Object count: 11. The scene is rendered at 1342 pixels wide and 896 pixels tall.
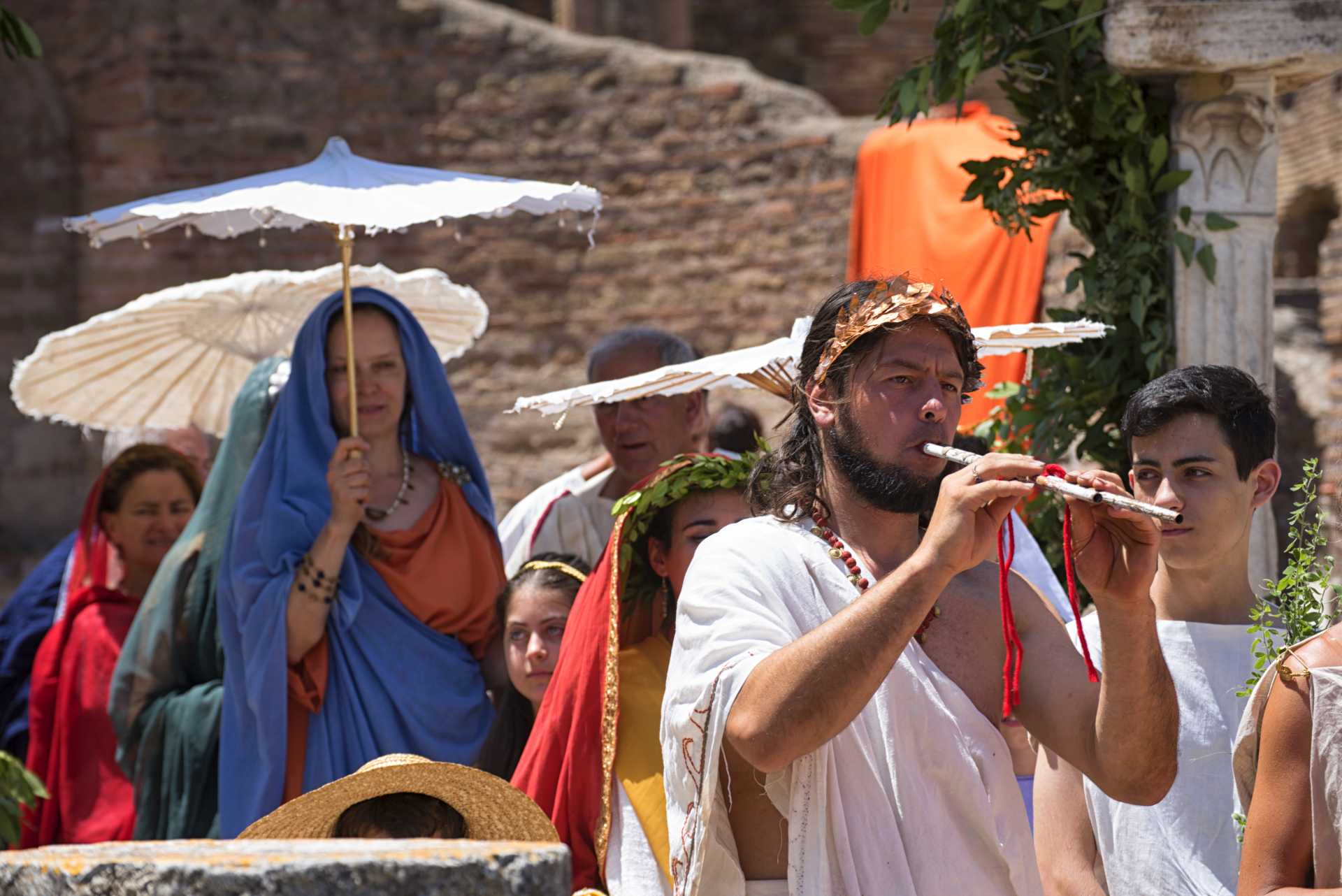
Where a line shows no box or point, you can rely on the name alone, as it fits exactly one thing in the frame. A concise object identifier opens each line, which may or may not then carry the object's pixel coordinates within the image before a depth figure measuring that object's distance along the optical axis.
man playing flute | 4.53
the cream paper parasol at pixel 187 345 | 10.33
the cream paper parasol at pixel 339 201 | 8.27
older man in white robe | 9.27
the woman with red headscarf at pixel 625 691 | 6.38
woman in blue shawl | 8.05
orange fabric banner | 13.95
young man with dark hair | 5.83
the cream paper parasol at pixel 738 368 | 7.52
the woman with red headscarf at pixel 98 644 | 9.50
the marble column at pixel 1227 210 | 8.56
